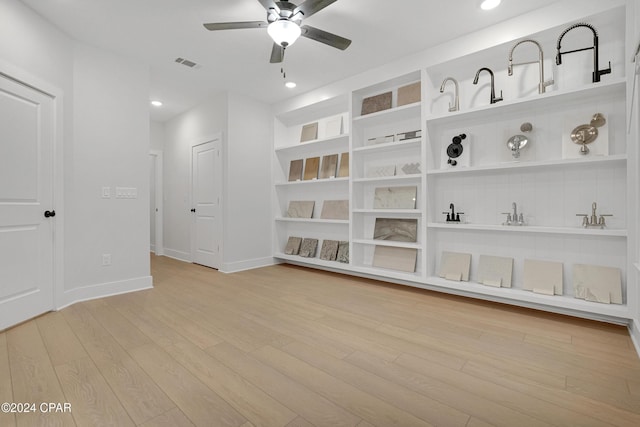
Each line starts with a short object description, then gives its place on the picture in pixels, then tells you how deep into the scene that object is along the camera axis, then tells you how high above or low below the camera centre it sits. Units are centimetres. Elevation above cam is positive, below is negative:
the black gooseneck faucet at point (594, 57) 239 +125
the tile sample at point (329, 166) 445 +65
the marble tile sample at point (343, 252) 423 -61
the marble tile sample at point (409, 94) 354 +141
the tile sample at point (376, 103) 384 +140
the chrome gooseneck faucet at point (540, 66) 263 +130
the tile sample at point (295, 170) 491 +66
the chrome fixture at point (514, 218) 287 -8
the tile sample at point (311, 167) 466 +66
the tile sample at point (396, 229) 363 -25
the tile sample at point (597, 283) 241 -61
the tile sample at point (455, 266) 316 -61
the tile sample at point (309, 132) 467 +123
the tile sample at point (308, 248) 469 -61
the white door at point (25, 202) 233 +5
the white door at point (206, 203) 463 +9
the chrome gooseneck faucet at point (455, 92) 317 +127
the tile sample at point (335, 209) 432 +0
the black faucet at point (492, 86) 294 +123
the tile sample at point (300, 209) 476 +0
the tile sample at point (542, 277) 266 -61
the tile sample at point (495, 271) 292 -61
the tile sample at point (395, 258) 360 -61
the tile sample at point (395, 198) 366 +15
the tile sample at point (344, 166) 424 +63
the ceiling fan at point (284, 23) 221 +146
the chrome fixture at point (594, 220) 249 -8
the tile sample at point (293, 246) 489 -61
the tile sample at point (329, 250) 440 -61
